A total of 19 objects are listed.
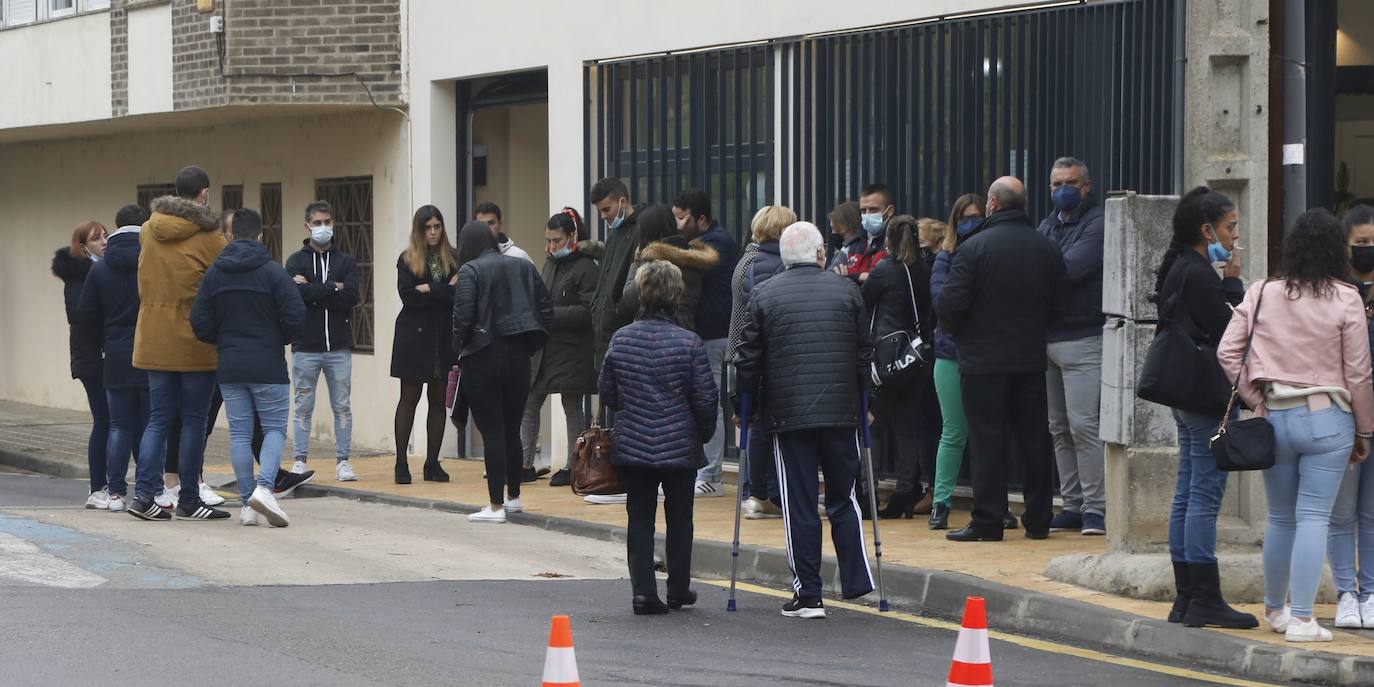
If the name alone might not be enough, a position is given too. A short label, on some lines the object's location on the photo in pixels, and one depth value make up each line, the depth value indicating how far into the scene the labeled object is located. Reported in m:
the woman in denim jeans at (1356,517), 15.41
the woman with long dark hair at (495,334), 22.81
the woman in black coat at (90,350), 24.49
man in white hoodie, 27.63
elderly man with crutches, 16.85
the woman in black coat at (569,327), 26.34
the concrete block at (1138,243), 17.21
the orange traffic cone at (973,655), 11.33
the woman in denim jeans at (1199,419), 15.24
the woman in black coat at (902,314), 21.39
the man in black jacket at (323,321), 27.17
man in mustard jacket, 22.61
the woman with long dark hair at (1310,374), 14.52
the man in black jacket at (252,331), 22.06
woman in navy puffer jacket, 16.95
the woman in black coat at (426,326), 27.37
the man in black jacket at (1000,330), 19.90
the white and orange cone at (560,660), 10.77
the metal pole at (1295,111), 17.54
